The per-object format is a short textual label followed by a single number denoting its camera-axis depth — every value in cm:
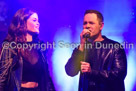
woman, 543
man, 538
